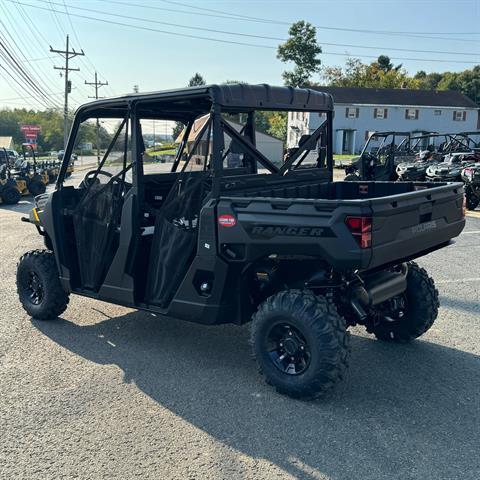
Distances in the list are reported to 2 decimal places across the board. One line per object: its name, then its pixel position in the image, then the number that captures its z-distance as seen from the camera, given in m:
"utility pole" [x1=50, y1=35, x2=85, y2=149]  43.53
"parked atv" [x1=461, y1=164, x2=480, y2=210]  13.94
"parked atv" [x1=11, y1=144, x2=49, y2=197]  20.02
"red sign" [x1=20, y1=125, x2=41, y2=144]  57.39
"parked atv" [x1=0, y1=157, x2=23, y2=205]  17.36
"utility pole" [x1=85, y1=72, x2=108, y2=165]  54.42
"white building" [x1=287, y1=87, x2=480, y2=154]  53.25
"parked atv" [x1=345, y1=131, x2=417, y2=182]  17.52
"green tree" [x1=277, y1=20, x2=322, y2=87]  69.75
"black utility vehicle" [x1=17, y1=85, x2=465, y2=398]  3.63
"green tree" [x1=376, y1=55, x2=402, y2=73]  80.56
